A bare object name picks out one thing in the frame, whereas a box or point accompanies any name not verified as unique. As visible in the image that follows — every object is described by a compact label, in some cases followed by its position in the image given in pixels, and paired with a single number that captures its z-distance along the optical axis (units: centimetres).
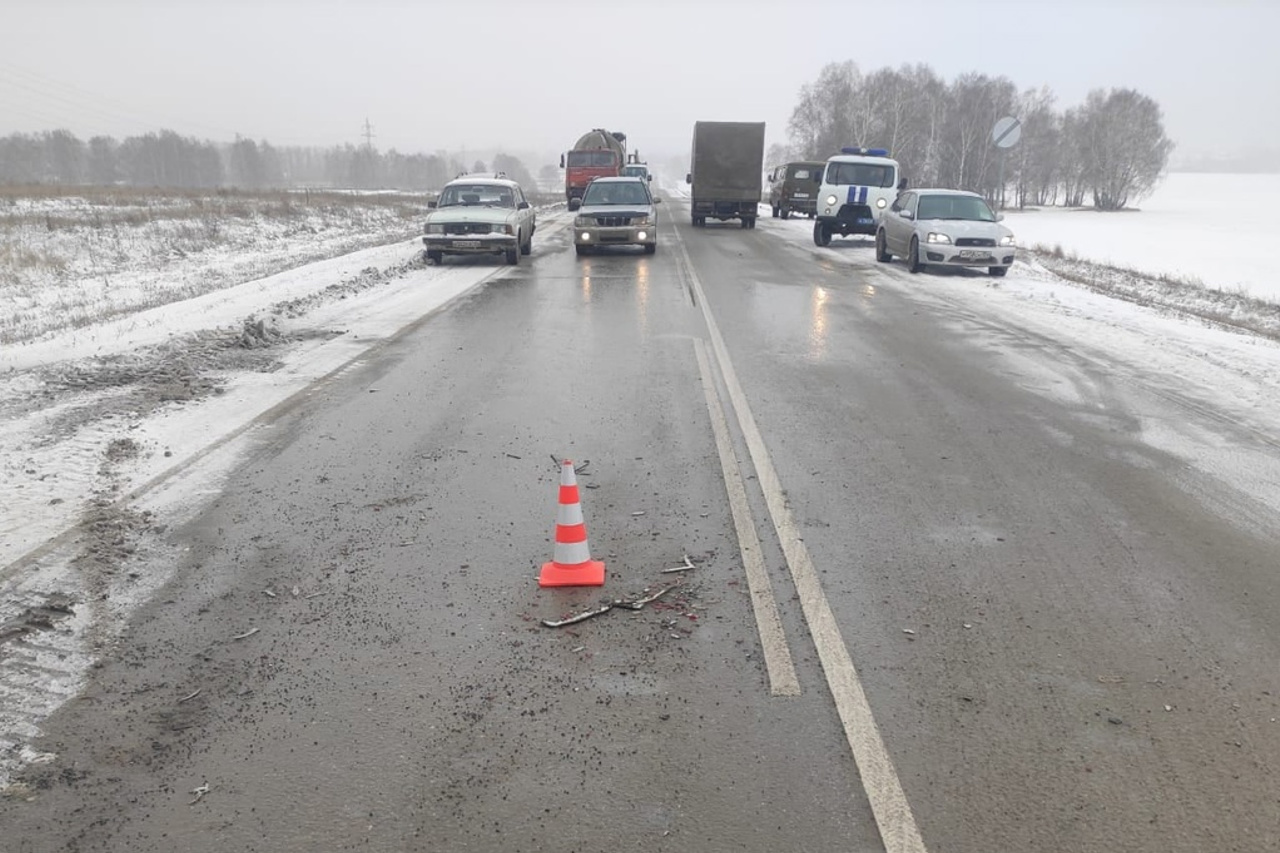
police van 2538
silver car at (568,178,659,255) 2069
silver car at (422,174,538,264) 1820
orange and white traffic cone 426
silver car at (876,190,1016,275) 1805
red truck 4044
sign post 2147
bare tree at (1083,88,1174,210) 9806
